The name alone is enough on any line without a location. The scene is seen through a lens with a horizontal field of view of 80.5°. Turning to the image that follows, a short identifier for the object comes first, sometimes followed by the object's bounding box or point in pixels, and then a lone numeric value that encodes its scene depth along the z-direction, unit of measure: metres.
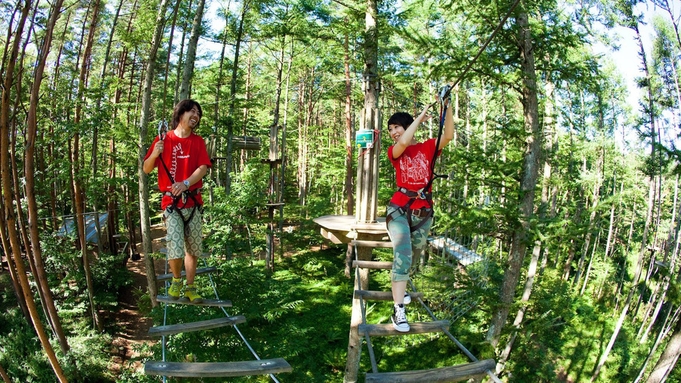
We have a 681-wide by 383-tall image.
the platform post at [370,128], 6.79
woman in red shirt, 2.80
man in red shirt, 3.24
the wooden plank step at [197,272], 3.95
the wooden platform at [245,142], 11.60
